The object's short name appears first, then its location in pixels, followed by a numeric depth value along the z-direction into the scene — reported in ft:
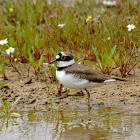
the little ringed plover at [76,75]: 38.37
